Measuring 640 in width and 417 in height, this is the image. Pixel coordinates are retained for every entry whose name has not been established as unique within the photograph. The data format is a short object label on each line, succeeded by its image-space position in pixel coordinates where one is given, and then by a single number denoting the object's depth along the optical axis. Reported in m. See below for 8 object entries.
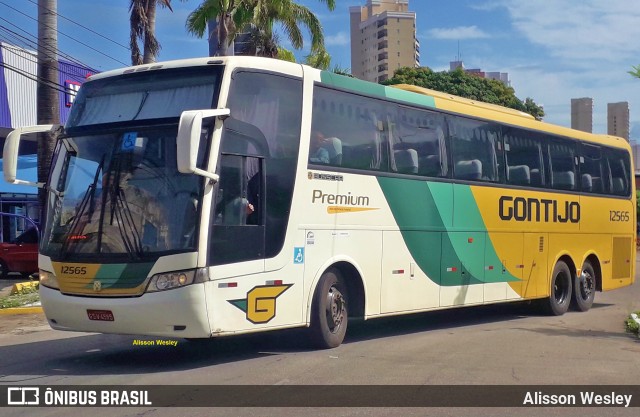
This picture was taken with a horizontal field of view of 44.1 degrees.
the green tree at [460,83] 48.56
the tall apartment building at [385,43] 128.25
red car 25.12
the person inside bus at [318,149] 10.51
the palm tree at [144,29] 22.88
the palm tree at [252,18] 22.25
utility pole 19.59
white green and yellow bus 8.90
